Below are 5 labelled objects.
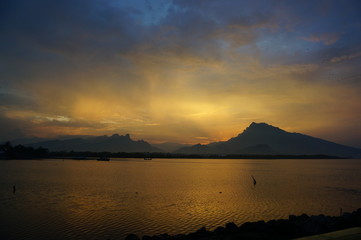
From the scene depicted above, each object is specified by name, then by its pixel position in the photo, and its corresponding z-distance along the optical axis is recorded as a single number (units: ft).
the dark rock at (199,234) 59.21
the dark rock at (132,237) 56.18
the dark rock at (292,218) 75.05
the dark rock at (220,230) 61.77
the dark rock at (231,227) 62.73
